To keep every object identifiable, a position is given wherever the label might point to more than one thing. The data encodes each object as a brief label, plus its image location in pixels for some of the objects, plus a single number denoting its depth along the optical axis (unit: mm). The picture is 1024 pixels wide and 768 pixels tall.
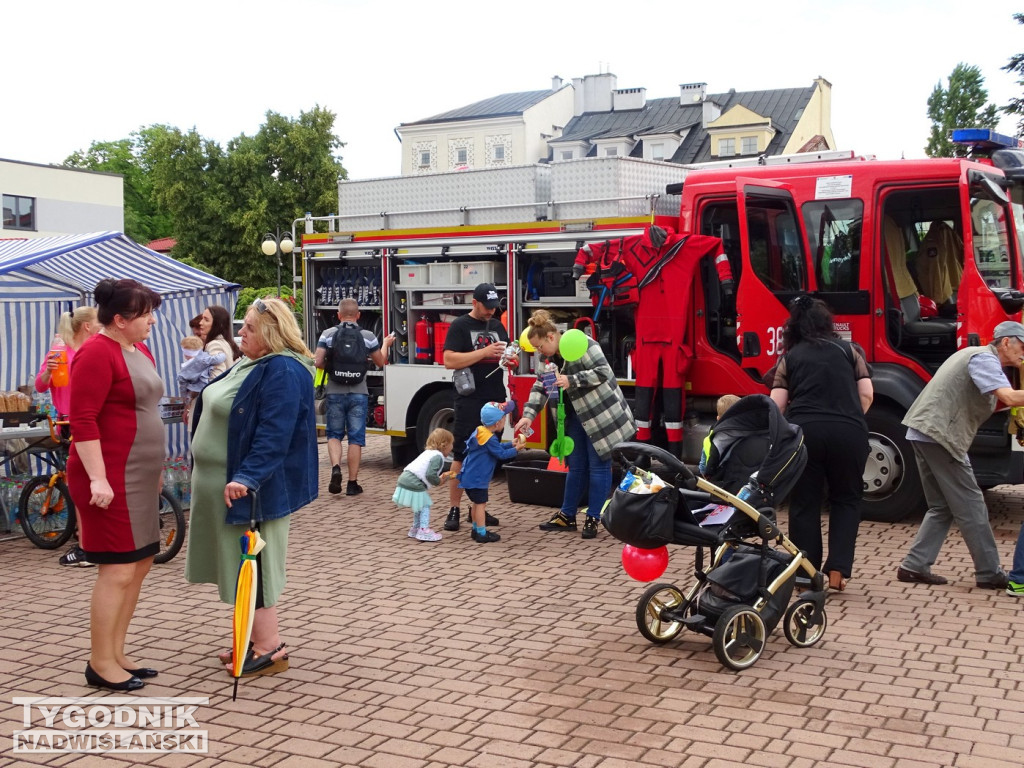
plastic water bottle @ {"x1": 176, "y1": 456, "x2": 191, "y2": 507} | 9367
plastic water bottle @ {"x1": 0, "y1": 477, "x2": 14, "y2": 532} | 9023
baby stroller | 5645
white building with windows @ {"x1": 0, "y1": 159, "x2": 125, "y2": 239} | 51625
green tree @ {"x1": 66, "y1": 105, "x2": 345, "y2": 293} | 52000
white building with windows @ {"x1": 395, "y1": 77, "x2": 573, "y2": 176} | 65438
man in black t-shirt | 9258
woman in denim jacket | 5266
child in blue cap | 8867
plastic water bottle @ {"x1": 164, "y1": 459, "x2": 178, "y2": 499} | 9141
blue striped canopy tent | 10062
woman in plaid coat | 8789
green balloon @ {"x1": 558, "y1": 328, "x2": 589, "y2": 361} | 8695
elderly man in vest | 7051
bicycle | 8430
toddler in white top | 8727
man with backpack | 10852
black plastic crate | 10156
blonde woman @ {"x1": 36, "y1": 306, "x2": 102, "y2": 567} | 8031
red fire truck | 9031
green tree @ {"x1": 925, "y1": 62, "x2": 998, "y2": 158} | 42188
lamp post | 26069
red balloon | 5742
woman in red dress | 5141
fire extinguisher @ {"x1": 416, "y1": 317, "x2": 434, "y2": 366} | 12000
